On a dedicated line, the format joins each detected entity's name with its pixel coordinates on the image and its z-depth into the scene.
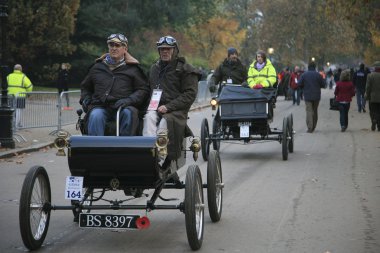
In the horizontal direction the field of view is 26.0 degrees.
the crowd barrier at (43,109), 20.31
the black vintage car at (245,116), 15.82
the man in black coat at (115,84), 8.52
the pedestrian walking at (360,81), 32.97
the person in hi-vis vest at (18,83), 21.88
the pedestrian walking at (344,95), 23.83
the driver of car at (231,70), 17.83
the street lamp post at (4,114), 17.95
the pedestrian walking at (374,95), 23.53
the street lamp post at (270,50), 67.44
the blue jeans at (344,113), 23.81
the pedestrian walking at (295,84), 40.42
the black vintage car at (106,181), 7.46
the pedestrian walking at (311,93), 23.12
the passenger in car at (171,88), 8.54
